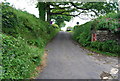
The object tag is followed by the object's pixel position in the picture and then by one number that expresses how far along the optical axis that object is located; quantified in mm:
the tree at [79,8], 13766
